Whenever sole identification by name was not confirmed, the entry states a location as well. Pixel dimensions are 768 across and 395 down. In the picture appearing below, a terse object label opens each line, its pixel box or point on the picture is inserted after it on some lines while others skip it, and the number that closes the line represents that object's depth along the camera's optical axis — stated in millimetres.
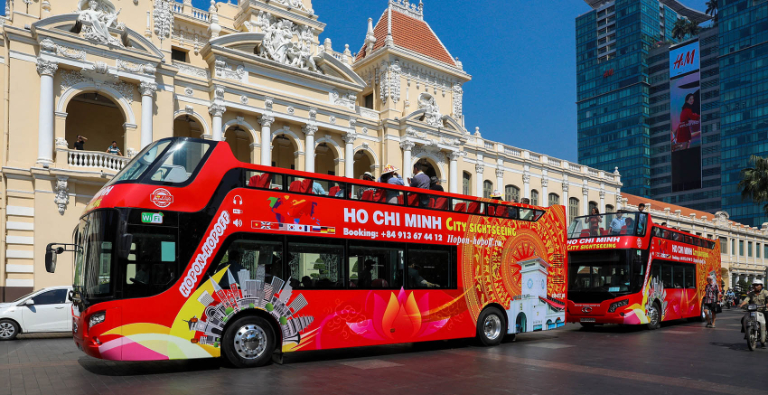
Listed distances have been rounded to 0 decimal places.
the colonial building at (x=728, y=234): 56000
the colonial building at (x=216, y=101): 21203
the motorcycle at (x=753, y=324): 13133
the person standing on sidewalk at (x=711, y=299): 19453
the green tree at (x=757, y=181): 36938
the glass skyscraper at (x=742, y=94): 97250
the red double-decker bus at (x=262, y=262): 9016
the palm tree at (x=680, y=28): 119188
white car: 15533
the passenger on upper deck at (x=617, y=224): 18000
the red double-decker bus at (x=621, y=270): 17453
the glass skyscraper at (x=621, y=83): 115938
